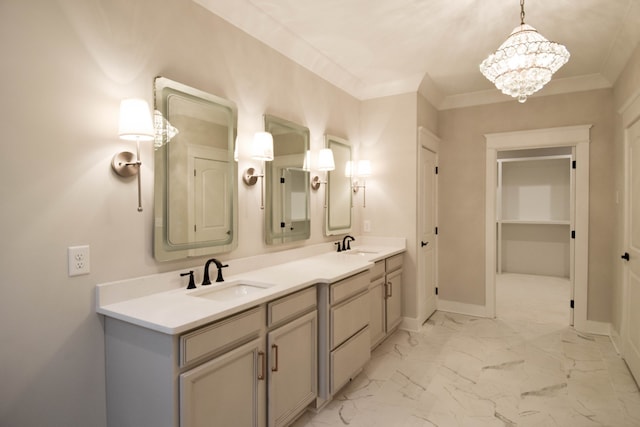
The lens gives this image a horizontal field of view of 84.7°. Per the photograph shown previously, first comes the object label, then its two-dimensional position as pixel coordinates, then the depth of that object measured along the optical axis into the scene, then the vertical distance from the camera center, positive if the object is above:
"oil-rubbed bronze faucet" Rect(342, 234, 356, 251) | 3.56 -0.35
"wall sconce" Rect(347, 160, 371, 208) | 3.78 +0.39
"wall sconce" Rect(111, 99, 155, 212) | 1.59 +0.38
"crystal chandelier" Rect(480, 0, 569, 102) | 1.96 +0.84
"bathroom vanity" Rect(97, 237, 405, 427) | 1.41 -0.65
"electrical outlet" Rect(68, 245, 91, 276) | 1.51 -0.22
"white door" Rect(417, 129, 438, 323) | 3.84 -0.19
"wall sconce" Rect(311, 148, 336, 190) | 3.13 +0.43
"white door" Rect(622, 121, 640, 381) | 2.66 -0.38
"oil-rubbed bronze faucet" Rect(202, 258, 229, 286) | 2.00 -0.36
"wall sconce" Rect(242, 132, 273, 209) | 2.41 +0.40
